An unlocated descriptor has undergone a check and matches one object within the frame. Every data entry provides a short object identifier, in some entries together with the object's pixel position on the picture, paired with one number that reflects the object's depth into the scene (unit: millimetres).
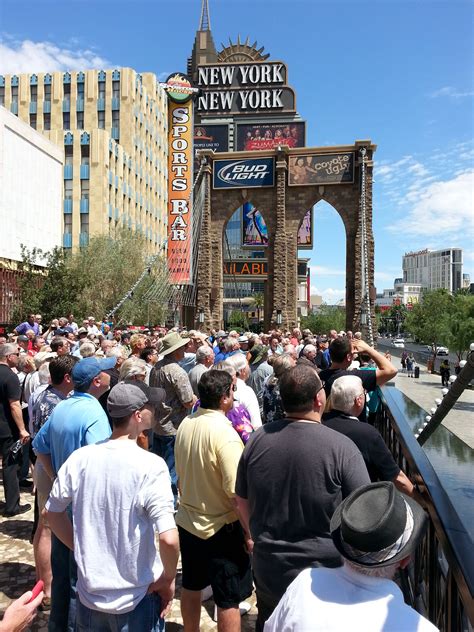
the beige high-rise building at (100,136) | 48875
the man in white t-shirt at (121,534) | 2385
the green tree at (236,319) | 85100
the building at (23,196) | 30688
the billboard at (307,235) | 60969
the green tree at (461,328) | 40000
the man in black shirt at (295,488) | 2377
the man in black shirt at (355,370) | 4543
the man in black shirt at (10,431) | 5797
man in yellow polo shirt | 3119
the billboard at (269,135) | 72750
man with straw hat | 5363
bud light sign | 32750
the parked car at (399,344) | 77688
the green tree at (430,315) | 57969
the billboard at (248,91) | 80125
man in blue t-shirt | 3303
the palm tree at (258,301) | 95862
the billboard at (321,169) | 31734
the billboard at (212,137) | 77625
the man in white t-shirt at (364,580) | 1403
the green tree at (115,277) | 30169
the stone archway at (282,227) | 31844
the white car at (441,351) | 65438
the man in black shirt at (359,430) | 3014
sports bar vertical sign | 35531
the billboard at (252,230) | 60844
